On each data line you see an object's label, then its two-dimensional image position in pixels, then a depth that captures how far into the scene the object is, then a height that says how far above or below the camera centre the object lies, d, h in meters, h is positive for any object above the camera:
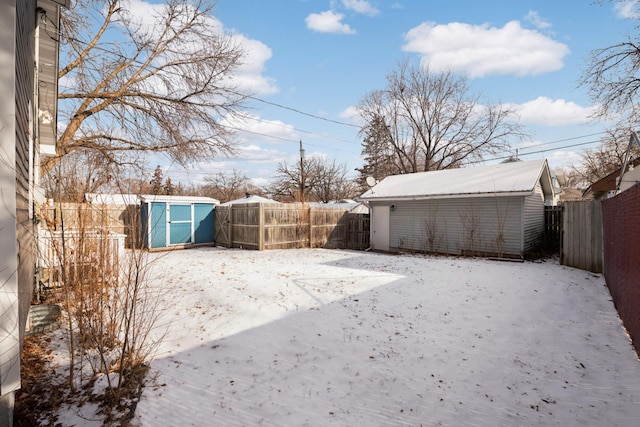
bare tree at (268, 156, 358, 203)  33.50 +4.24
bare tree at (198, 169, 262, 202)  40.47 +4.66
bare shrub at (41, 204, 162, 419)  2.94 -1.02
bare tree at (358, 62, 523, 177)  22.70 +7.60
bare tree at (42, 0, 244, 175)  8.72 +4.28
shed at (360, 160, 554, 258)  10.62 +0.33
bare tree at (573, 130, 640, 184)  21.29 +4.94
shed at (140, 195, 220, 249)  13.46 -0.08
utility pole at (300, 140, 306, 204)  26.96 +5.63
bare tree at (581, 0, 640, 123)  9.73 +4.51
